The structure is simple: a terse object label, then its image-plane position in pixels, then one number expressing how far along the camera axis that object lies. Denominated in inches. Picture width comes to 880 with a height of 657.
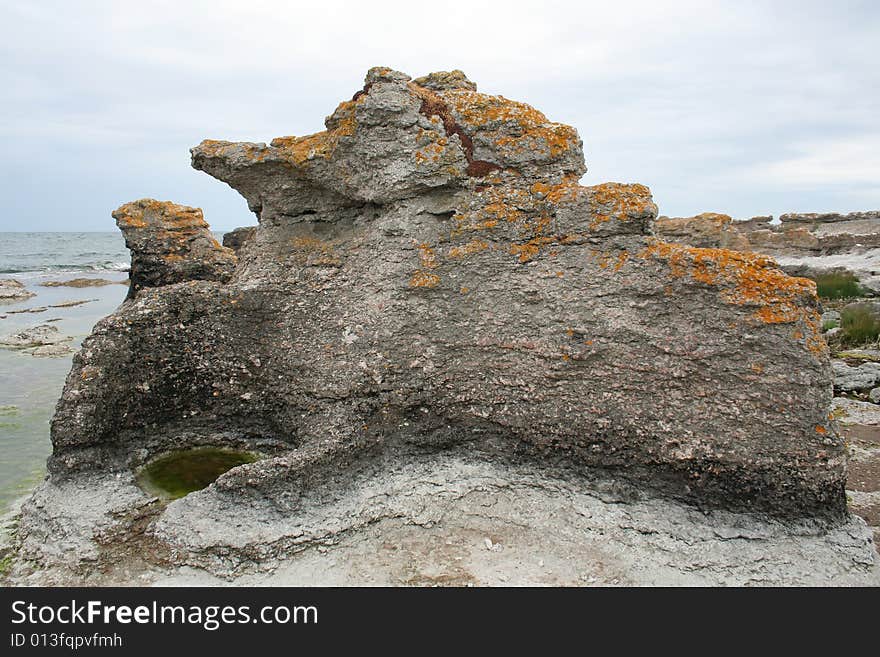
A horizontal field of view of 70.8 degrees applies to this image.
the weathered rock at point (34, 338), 662.5
